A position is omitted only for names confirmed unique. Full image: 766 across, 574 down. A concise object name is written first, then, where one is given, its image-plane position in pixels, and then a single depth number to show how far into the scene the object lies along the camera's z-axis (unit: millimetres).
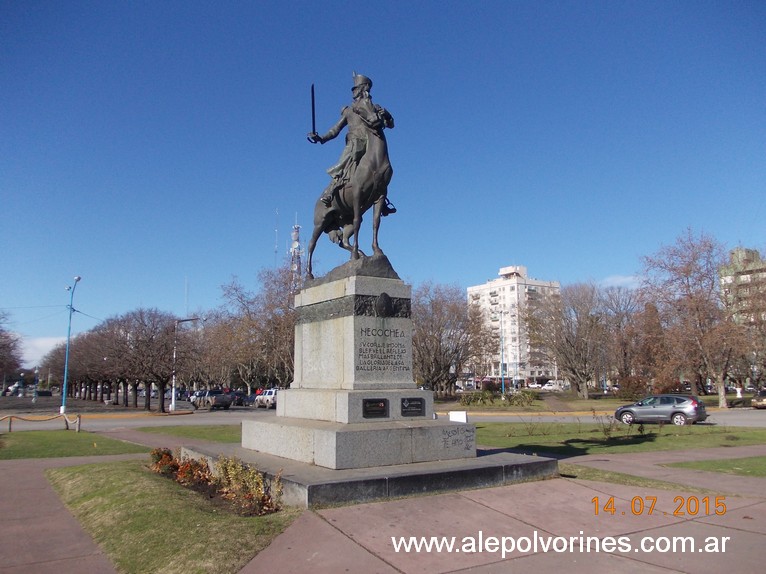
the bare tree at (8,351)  49656
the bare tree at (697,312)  40656
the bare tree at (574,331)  57250
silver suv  25078
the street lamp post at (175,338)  39906
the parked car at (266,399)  48759
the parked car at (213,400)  49494
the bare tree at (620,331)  55094
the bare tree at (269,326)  40125
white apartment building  123906
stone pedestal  7738
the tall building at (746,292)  43000
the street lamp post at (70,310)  42388
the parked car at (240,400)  54162
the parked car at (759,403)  40466
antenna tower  40750
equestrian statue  9859
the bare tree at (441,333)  54969
